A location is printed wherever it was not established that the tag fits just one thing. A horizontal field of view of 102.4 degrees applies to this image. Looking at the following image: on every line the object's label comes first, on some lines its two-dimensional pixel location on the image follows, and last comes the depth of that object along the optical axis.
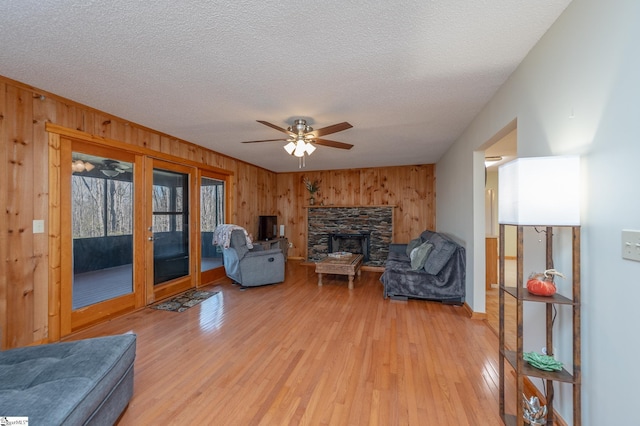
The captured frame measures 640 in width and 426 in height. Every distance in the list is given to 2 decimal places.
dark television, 6.07
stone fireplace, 6.18
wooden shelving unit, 1.25
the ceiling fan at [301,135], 2.93
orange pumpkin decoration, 1.36
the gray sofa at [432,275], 3.52
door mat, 3.46
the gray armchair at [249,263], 4.33
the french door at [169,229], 3.62
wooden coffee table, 4.32
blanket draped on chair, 4.30
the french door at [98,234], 2.70
